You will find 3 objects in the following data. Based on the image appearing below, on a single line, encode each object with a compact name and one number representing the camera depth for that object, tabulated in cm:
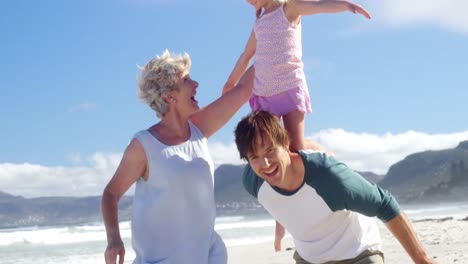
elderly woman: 370
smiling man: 312
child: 406
